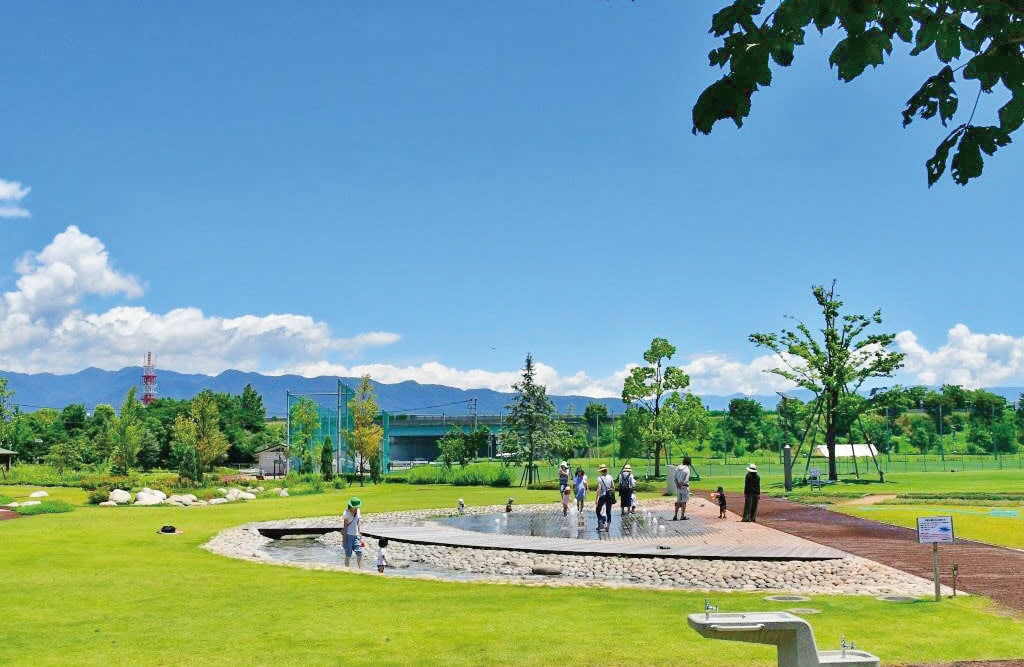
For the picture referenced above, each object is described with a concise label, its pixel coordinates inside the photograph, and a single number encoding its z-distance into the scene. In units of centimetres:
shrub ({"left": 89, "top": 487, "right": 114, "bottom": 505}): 3962
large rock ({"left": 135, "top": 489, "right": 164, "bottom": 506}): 3903
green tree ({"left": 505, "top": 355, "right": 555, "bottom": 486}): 5931
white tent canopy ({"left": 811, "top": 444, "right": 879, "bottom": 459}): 8398
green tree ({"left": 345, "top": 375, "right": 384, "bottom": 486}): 6075
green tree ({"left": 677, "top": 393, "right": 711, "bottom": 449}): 5834
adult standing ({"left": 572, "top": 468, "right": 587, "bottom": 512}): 3326
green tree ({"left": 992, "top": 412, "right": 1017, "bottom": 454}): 10776
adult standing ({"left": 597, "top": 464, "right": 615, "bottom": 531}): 2811
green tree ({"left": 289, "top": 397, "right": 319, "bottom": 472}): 7031
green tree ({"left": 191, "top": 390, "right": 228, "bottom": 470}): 5694
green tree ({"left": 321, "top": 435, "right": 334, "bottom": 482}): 5900
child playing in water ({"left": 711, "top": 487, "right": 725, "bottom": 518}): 3090
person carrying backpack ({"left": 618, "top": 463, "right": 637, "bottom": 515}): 3412
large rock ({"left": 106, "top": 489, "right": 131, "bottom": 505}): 3915
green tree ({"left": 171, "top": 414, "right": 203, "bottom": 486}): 4947
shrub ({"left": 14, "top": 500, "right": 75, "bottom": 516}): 3369
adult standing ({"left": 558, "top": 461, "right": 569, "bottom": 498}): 3375
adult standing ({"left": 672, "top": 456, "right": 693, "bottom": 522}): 3141
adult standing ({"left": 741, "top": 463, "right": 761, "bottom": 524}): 2925
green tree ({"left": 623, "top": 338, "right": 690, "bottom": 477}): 5819
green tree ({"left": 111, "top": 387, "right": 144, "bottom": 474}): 6512
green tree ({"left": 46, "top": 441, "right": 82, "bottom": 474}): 6412
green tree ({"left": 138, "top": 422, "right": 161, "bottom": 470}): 8375
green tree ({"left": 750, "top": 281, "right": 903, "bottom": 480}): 5422
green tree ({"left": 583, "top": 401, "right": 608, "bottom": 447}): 16315
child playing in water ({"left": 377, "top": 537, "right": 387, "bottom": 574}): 1950
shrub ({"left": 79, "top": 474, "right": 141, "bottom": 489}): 4700
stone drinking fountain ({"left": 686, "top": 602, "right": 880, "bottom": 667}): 803
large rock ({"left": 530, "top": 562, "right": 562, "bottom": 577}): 2008
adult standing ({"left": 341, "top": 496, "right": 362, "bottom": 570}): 2006
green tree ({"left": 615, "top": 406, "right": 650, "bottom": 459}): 5947
